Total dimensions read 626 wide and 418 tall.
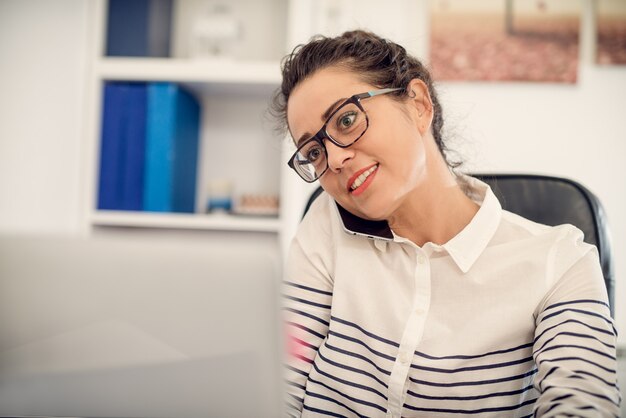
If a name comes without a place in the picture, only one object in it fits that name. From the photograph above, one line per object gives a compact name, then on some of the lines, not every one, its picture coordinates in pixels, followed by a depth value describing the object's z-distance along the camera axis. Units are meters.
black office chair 0.97
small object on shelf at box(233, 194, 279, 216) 1.71
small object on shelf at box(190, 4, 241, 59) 1.69
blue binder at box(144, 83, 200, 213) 1.61
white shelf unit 1.63
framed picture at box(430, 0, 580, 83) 1.74
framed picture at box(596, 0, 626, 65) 1.73
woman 0.81
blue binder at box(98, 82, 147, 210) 1.62
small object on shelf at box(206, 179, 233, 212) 1.75
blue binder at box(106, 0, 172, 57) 1.67
